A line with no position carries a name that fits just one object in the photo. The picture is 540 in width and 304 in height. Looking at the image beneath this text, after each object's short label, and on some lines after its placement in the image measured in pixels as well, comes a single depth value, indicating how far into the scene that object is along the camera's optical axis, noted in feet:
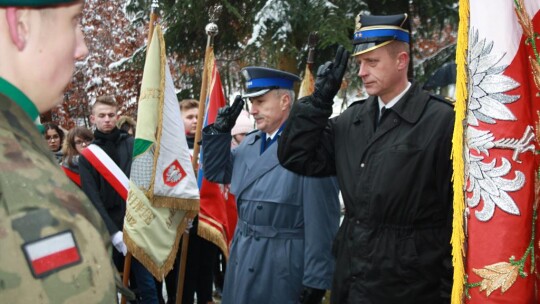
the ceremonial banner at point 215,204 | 18.48
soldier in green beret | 3.22
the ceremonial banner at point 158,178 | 16.65
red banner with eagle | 7.59
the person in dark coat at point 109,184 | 17.87
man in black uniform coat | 9.19
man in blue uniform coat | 12.05
